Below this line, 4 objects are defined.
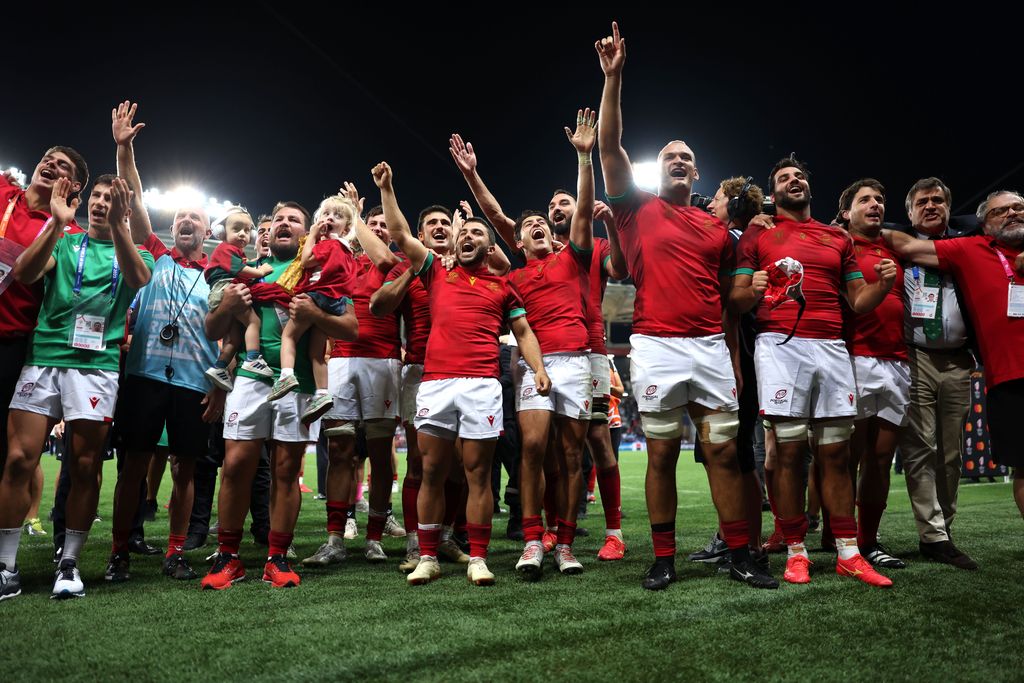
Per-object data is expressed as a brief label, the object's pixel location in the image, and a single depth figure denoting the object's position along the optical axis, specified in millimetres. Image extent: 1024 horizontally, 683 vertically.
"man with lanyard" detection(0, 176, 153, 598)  3736
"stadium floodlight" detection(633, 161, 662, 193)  25658
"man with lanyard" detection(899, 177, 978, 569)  4656
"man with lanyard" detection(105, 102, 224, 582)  4285
